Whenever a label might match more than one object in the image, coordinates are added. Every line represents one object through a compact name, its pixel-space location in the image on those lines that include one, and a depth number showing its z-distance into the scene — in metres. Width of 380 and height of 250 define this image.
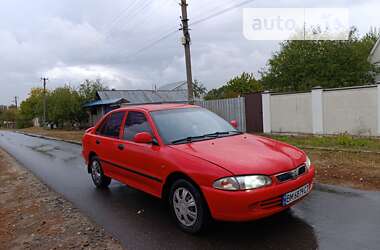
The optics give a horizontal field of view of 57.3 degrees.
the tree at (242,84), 56.25
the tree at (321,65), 24.56
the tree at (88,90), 44.75
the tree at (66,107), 43.25
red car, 3.83
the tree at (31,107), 58.59
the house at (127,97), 37.17
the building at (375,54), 27.19
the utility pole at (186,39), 16.64
